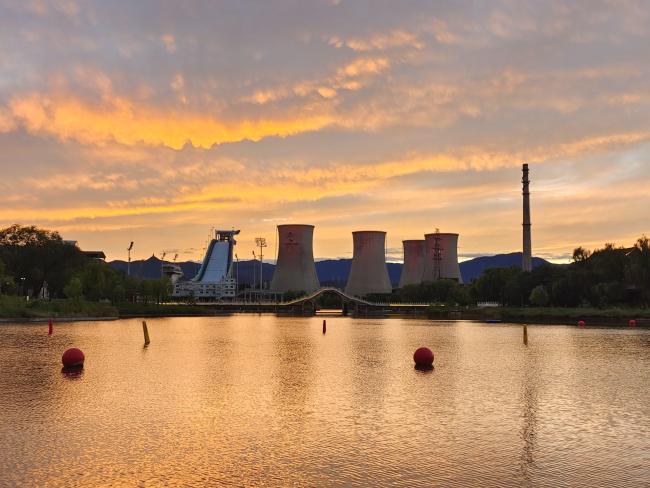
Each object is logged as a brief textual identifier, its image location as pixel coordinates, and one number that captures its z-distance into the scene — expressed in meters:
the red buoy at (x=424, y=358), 31.78
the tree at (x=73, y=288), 95.00
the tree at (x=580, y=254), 101.06
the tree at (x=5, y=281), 83.06
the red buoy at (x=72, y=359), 29.22
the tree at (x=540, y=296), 95.62
